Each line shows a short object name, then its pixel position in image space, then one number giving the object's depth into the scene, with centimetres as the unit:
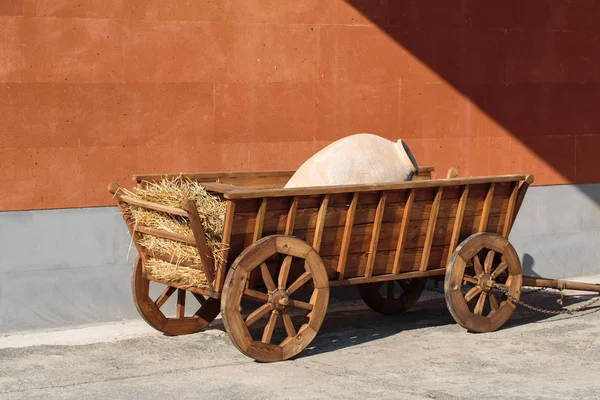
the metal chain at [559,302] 964
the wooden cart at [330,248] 821
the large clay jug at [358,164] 916
